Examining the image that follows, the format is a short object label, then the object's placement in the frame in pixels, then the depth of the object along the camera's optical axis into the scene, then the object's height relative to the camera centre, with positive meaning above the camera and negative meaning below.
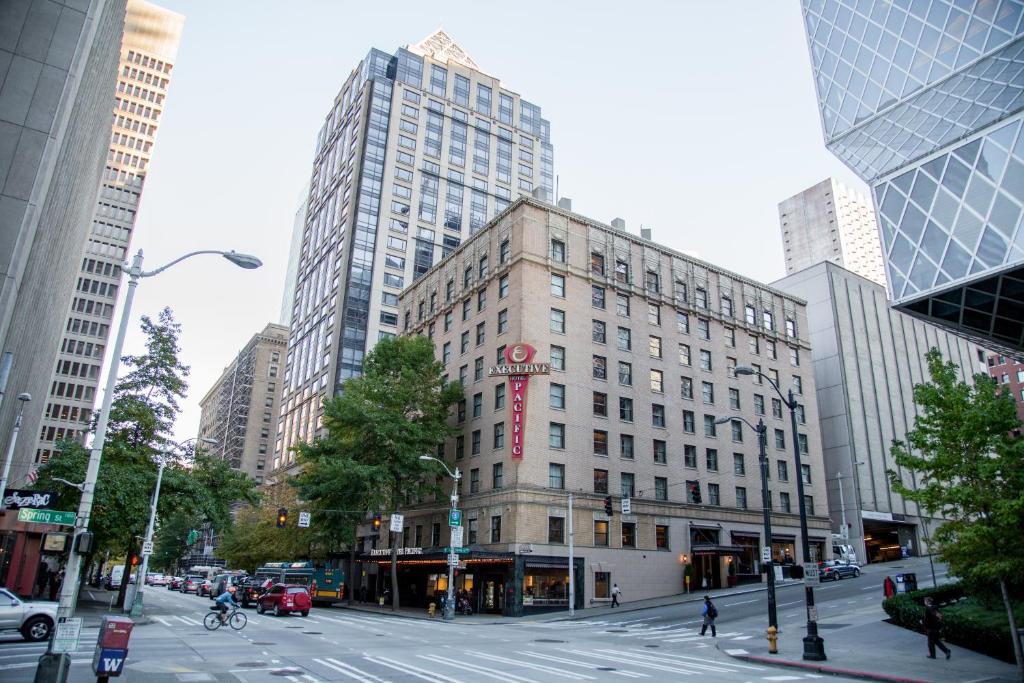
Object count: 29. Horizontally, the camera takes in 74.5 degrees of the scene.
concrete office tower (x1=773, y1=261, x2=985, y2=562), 69.81 +18.37
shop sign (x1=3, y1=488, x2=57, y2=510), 25.77 +1.69
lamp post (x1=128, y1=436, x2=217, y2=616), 32.69 -1.14
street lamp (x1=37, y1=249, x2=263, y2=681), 11.24 +1.51
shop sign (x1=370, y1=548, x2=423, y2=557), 48.50 +0.25
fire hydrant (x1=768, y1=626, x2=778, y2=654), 22.36 -2.42
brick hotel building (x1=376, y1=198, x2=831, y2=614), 45.44 +10.37
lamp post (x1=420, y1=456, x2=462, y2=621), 38.89 -2.68
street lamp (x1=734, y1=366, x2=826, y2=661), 20.41 -2.00
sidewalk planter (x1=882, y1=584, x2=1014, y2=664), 20.27 -1.68
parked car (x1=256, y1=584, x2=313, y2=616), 36.72 -2.49
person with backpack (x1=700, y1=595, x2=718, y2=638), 27.81 -2.00
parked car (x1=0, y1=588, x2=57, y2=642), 20.53 -2.14
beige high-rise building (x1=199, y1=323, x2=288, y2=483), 139.25 +30.41
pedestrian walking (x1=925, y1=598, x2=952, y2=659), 20.12 -1.59
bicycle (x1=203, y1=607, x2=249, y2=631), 27.74 -2.83
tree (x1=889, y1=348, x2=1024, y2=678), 17.02 +2.56
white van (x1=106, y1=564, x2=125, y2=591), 57.44 -2.40
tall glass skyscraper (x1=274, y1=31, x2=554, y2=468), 91.00 +52.22
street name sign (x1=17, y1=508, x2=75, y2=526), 19.58 +0.85
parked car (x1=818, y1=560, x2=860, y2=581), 48.59 -0.22
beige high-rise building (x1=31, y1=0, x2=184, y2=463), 100.38 +53.15
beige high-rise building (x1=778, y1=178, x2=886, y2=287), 196.71 +84.87
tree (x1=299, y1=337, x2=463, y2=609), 46.81 +8.94
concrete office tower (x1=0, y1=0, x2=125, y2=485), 18.20 +11.98
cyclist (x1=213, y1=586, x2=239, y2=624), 28.00 -2.06
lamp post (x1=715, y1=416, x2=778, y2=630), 23.54 +0.58
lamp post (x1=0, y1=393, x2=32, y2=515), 25.77 +2.85
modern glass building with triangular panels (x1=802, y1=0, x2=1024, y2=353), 33.66 +22.03
